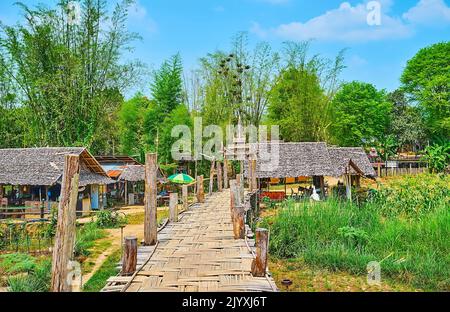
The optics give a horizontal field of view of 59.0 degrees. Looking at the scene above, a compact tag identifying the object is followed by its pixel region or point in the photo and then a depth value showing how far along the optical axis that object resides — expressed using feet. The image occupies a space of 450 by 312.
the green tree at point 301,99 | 69.05
